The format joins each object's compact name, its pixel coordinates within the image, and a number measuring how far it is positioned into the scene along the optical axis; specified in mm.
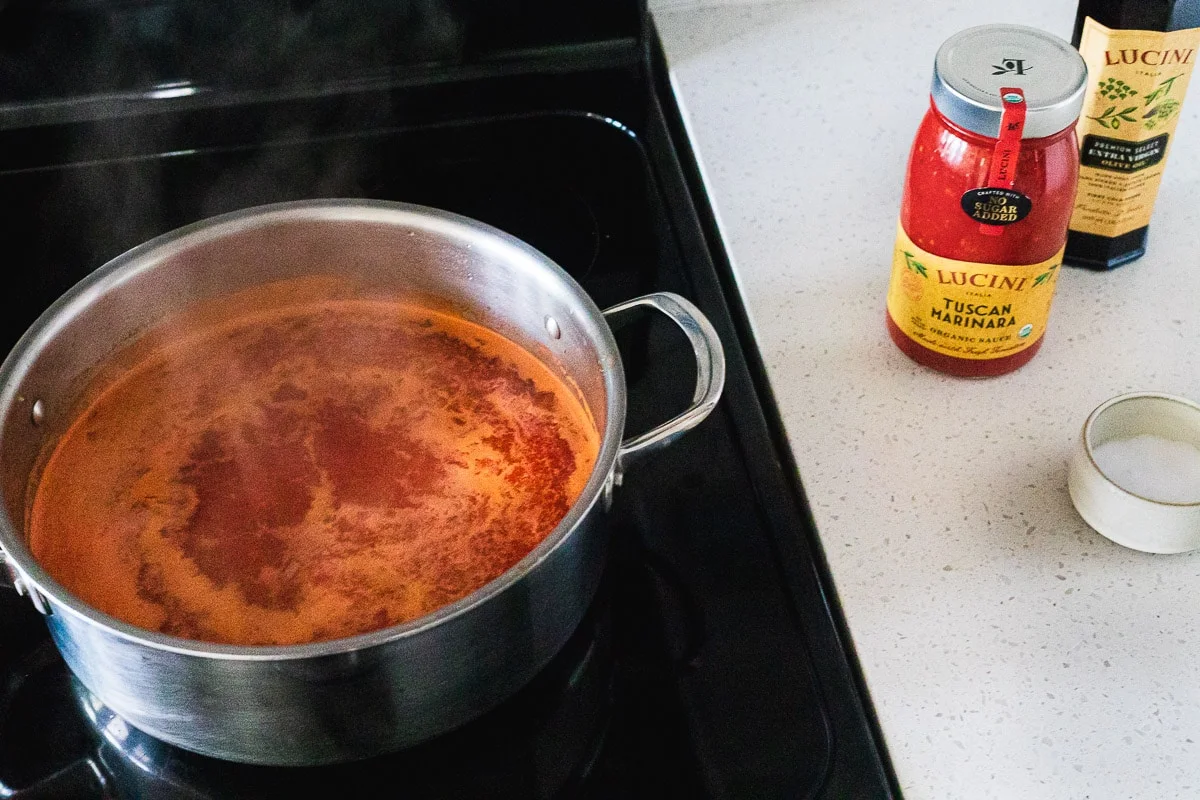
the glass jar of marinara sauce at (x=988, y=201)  724
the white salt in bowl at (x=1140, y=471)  727
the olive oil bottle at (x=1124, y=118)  795
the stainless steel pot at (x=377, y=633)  592
